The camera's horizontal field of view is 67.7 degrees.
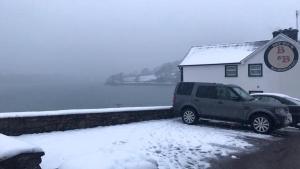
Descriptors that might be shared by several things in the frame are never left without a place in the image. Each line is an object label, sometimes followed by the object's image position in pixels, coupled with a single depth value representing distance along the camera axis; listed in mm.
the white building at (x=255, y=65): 17663
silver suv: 8616
